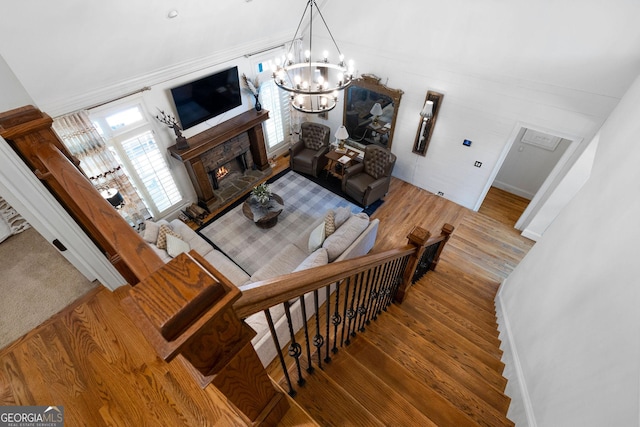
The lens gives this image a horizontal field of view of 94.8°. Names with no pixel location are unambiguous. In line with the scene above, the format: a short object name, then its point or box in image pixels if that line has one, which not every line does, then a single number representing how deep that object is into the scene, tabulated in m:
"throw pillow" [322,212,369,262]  4.11
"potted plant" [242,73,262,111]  5.89
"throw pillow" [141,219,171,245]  4.44
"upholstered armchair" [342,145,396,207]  5.86
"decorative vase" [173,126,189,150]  5.02
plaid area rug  5.29
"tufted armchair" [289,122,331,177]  6.74
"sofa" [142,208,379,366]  4.09
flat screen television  5.04
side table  6.60
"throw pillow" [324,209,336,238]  4.44
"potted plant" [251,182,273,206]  5.48
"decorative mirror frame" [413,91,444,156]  5.19
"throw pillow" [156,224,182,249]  4.39
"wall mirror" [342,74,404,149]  5.91
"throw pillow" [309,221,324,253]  4.39
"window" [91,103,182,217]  4.42
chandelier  3.51
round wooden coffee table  5.52
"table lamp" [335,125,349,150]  6.29
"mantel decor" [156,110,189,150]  4.92
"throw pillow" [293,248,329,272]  3.81
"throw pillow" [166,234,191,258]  4.29
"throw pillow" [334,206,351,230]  4.59
